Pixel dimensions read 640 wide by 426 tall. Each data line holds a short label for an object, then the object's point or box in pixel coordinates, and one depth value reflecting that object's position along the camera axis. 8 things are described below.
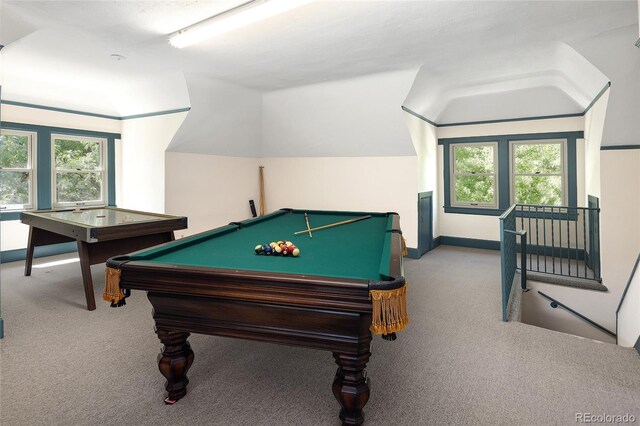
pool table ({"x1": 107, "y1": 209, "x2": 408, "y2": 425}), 1.46
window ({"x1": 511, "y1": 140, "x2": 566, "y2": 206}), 5.49
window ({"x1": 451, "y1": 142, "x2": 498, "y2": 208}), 6.03
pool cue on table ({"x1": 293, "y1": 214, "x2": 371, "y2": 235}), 2.85
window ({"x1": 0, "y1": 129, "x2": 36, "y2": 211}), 4.90
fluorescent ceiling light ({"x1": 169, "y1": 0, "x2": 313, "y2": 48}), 2.63
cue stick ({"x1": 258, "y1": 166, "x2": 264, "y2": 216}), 6.60
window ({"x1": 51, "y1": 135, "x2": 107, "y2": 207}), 5.43
